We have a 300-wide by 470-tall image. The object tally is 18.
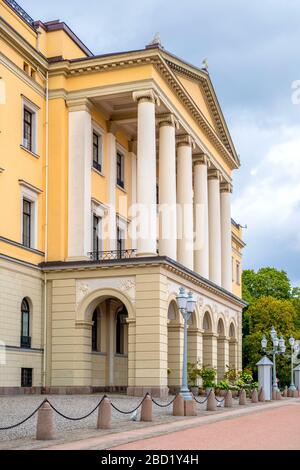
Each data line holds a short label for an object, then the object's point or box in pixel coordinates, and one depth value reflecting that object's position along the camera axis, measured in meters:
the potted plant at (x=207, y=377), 40.59
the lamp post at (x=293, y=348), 50.61
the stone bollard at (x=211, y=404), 28.73
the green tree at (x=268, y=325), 77.06
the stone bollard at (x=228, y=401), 31.66
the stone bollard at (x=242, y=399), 34.15
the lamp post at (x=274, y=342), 45.19
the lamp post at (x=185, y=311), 26.42
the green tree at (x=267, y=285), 88.12
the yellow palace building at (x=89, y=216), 35.66
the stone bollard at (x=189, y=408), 25.55
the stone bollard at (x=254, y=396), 37.25
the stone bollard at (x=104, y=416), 19.16
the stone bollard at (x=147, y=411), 22.12
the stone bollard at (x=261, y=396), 39.44
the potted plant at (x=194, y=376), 40.94
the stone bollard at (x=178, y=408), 25.34
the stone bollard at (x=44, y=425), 16.50
